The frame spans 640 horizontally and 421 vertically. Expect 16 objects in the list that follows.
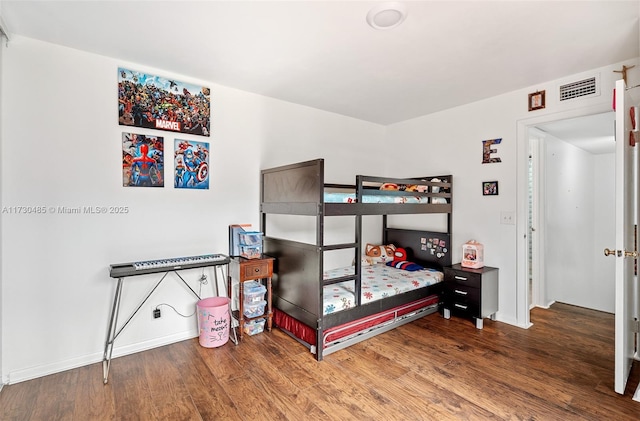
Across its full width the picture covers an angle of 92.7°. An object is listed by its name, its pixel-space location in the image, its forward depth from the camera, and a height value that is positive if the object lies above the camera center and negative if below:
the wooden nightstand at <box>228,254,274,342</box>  2.73 -0.60
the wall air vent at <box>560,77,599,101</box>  2.64 +1.07
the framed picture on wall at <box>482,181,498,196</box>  3.28 +0.23
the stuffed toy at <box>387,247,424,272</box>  3.71 -0.66
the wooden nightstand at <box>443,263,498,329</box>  3.05 -0.86
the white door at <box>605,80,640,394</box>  1.94 -0.17
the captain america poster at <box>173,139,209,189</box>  2.77 +0.42
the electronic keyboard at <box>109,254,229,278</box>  2.22 -0.44
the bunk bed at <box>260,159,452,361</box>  2.50 -0.60
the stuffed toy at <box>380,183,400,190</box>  3.09 +0.24
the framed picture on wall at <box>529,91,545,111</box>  2.93 +1.06
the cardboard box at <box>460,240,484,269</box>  3.30 -0.50
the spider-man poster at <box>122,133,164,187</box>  2.53 +0.42
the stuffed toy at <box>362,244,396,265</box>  3.98 -0.59
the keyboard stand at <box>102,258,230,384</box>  2.22 -0.87
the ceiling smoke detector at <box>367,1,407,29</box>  1.77 +1.18
